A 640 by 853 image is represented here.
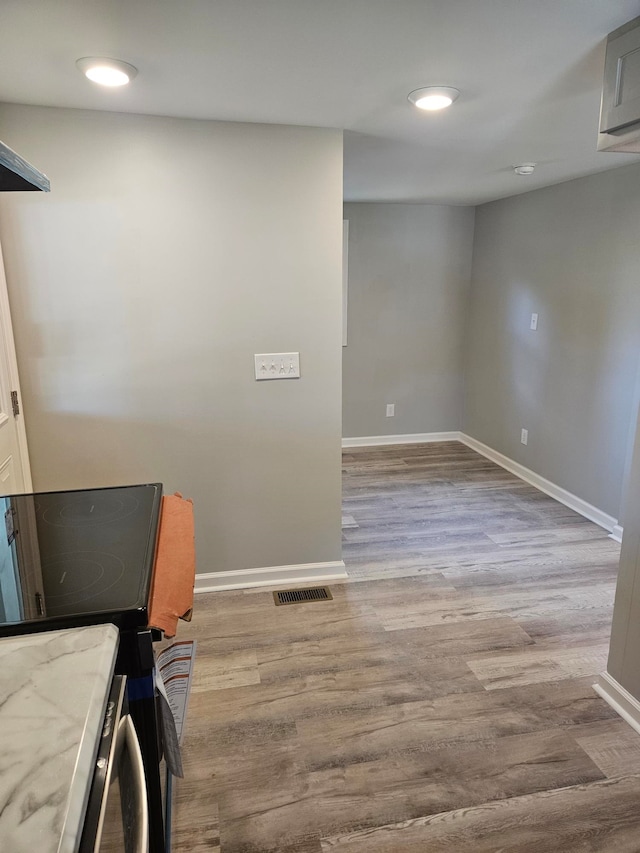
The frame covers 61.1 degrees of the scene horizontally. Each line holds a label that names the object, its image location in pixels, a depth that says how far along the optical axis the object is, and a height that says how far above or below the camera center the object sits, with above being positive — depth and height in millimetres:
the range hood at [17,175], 1105 +336
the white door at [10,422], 2207 -428
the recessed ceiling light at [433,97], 1916 +780
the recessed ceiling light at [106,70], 1696 +787
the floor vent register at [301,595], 2758 -1407
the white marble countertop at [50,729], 616 -559
